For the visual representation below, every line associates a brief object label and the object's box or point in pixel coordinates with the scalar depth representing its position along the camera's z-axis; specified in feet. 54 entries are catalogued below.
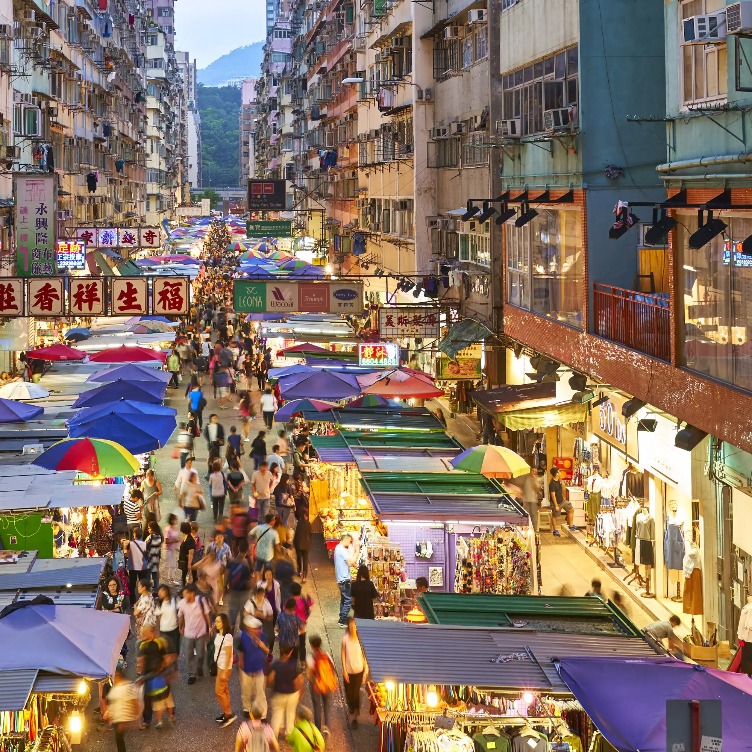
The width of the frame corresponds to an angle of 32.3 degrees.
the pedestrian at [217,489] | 74.02
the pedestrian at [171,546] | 60.18
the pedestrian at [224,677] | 44.24
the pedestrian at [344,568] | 56.03
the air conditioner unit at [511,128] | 79.00
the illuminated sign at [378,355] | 104.17
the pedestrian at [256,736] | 36.68
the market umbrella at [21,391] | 79.36
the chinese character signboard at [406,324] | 103.19
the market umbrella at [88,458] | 62.08
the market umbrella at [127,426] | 71.00
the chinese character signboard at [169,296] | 90.17
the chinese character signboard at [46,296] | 87.92
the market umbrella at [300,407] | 86.07
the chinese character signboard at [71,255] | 141.38
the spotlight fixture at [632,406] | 59.00
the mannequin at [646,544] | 61.05
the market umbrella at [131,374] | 90.22
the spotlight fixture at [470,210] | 83.22
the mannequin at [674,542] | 56.44
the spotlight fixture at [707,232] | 43.93
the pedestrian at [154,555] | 58.80
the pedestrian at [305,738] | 37.86
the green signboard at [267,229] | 199.41
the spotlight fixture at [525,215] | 73.87
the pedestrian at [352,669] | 44.04
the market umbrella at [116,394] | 81.71
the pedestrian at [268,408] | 105.48
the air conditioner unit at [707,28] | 43.32
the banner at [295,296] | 95.30
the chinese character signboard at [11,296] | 87.66
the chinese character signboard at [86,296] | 88.48
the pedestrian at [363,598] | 51.88
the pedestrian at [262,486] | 71.00
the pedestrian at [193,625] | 48.01
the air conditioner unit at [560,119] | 69.05
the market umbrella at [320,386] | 88.38
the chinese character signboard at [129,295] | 89.10
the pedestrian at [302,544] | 63.82
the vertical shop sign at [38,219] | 94.94
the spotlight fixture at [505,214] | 78.82
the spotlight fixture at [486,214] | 80.69
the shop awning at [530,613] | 39.70
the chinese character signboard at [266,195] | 179.73
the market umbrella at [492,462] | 62.80
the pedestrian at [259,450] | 83.51
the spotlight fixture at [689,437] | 50.49
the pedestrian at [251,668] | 43.34
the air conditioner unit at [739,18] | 40.63
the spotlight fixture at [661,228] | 47.39
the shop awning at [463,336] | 99.50
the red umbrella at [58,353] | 105.66
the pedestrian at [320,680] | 42.70
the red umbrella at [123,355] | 103.14
